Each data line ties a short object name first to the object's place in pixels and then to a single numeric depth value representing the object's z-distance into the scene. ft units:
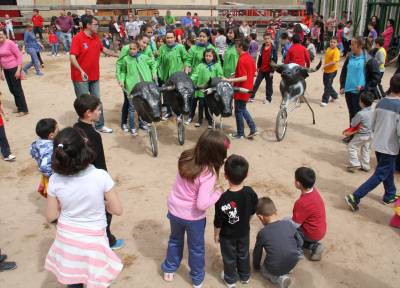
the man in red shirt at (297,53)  27.96
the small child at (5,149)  21.07
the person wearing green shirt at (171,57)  26.18
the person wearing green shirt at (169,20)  61.62
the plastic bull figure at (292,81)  23.44
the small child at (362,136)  19.17
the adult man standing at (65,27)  55.77
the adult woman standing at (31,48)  42.50
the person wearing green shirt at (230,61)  27.50
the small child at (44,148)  12.39
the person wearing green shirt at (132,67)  23.29
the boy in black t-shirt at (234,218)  10.85
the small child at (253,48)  40.49
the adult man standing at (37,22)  57.50
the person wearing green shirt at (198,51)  25.71
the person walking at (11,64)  26.63
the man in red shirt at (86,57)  22.89
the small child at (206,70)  23.71
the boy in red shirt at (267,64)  30.81
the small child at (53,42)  54.85
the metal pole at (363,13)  56.23
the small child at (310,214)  12.78
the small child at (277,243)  11.84
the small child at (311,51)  31.33
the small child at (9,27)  55.83
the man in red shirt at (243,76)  22.47
